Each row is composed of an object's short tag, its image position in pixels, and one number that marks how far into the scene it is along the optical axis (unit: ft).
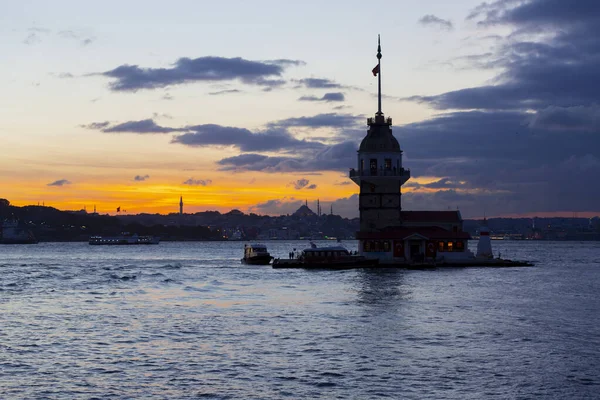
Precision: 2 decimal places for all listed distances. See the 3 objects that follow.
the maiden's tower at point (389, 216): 340.80
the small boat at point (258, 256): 415.85
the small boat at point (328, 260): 336.70
